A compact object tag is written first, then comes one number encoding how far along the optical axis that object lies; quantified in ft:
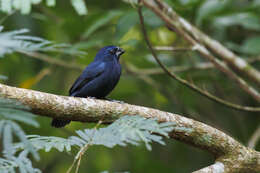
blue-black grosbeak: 31.58
